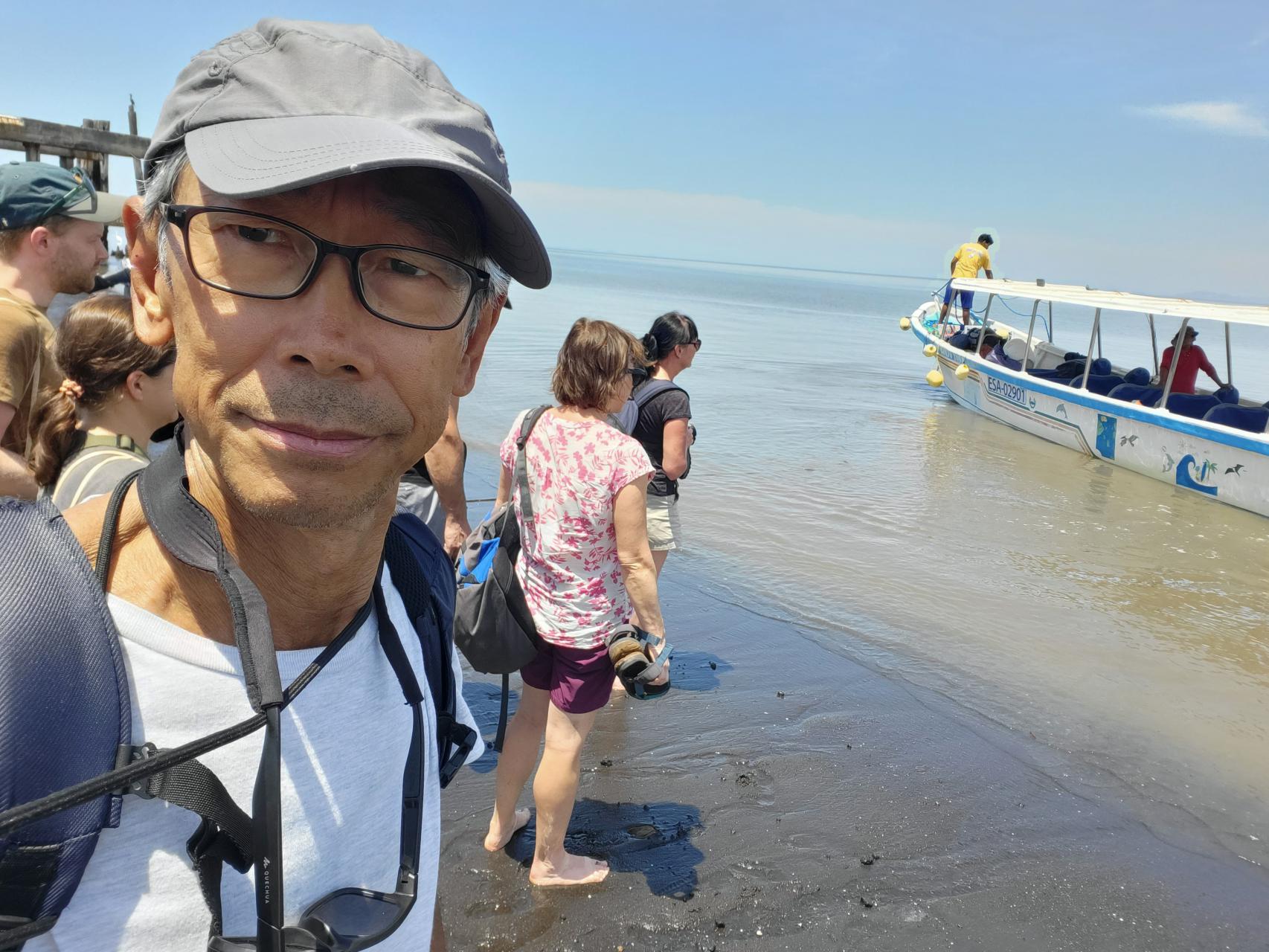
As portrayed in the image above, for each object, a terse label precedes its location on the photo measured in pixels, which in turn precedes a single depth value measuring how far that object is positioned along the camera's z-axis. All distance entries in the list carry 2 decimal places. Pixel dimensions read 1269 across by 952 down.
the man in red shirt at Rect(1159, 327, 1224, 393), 13.61
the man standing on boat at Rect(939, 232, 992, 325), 20.70
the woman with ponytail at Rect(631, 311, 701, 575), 5.08
